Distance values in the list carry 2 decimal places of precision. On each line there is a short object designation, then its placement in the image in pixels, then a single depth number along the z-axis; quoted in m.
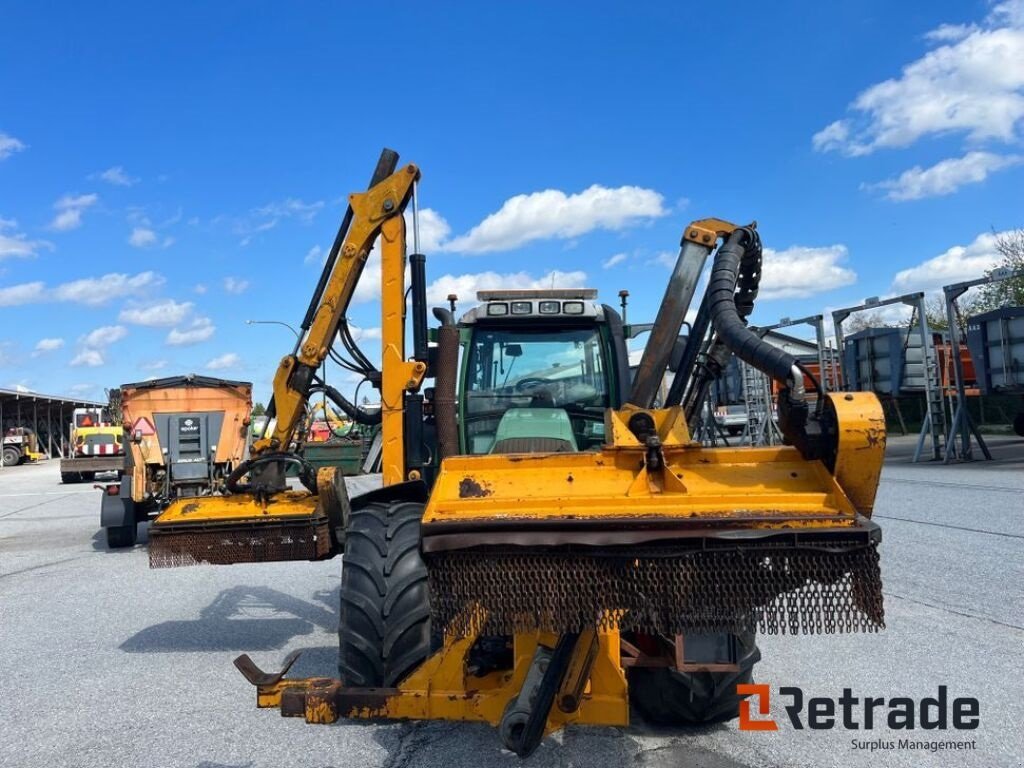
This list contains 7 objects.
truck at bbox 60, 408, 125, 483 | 25.42
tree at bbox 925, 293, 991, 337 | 37.42
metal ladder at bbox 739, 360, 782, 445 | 19.63
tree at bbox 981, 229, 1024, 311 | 32.62
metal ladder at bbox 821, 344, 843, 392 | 21.12
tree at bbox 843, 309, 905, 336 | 51.23
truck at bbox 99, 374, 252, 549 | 11.81
